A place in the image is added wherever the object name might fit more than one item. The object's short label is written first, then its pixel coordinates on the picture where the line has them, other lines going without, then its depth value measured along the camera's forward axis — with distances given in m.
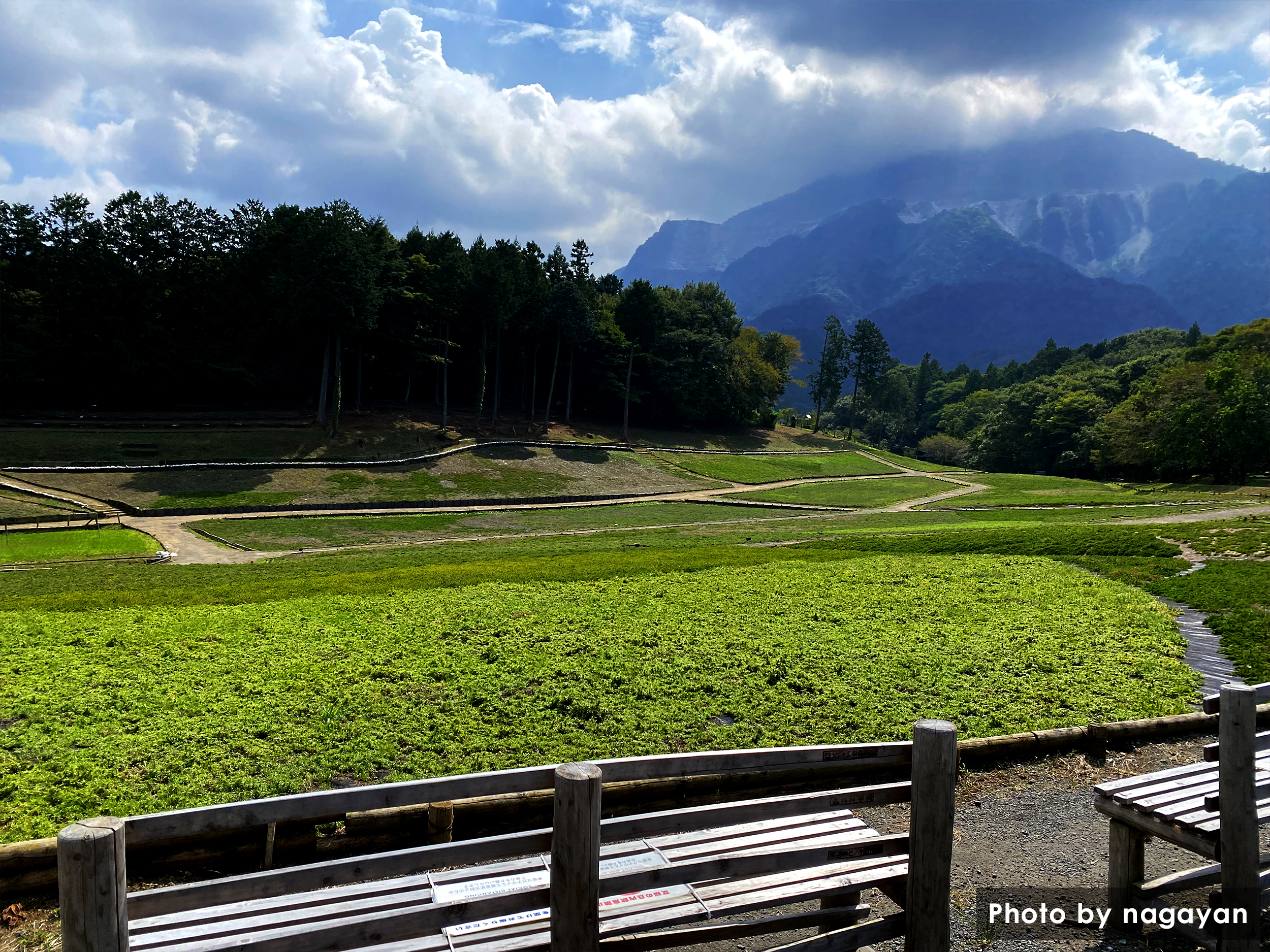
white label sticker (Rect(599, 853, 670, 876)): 4.27
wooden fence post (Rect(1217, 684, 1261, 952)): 4.74
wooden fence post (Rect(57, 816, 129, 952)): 3.00
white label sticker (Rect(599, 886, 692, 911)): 4.29
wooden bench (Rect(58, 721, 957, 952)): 3.59
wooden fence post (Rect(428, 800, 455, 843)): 6.57
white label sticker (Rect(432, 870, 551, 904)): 4.00
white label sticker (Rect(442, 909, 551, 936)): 4.06
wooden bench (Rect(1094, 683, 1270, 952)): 4.81
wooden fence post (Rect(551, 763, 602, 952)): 3.63
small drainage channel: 11.31
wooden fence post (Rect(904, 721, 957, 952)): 4.34
